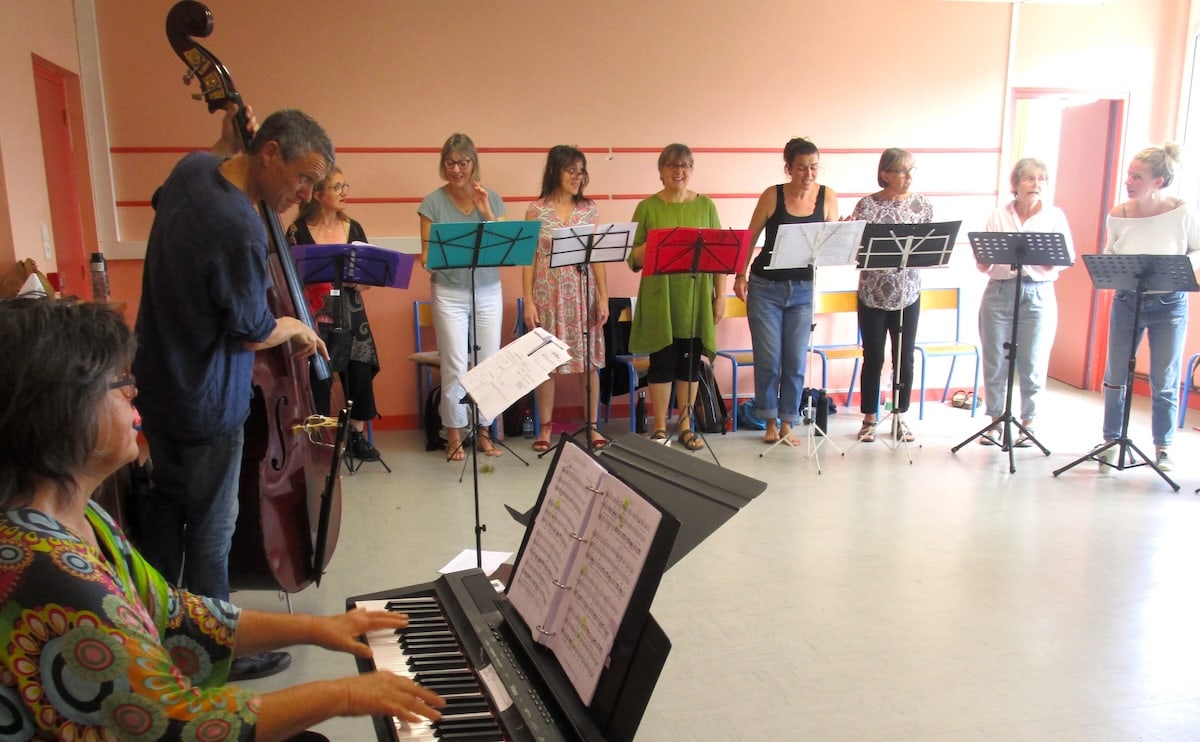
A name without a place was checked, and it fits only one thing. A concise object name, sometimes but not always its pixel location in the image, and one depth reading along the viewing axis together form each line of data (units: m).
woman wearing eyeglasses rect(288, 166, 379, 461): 4.02
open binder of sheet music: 1.05
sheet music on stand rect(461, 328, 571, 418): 2.17
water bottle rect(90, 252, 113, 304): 3.69
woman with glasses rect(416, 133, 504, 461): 4.19
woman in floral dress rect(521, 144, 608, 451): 4.34
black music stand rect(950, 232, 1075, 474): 4.02
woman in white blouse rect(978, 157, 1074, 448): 4.40
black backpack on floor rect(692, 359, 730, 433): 4.96
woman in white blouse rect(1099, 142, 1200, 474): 3.99
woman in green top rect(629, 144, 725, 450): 4.41
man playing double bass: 1.91
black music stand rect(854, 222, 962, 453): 4.00
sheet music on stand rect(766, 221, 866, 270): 3.92
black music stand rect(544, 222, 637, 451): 3.78
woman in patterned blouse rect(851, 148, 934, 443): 4.39
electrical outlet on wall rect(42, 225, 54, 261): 3.71
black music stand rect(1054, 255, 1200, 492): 3.69
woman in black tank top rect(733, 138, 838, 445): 4.45
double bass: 2.25
